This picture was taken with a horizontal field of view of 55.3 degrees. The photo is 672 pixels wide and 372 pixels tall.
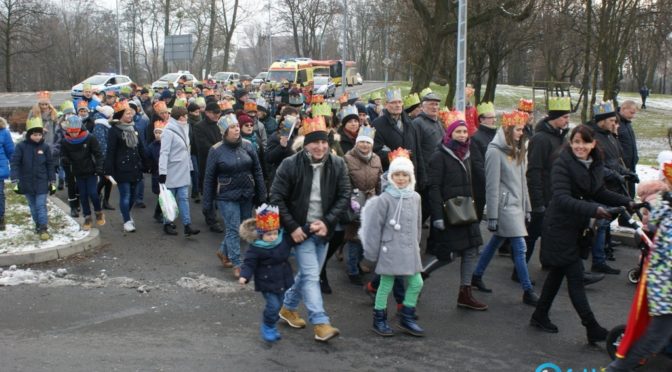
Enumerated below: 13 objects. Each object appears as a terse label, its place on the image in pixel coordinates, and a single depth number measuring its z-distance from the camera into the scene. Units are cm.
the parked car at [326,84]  4062
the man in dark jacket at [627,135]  841
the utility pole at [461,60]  1161
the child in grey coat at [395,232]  544
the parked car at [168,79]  3849
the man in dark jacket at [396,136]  802
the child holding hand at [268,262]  522
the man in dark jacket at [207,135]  957
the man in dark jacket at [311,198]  547
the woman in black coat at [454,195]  609
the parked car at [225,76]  4859
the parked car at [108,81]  3550
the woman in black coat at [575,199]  520
